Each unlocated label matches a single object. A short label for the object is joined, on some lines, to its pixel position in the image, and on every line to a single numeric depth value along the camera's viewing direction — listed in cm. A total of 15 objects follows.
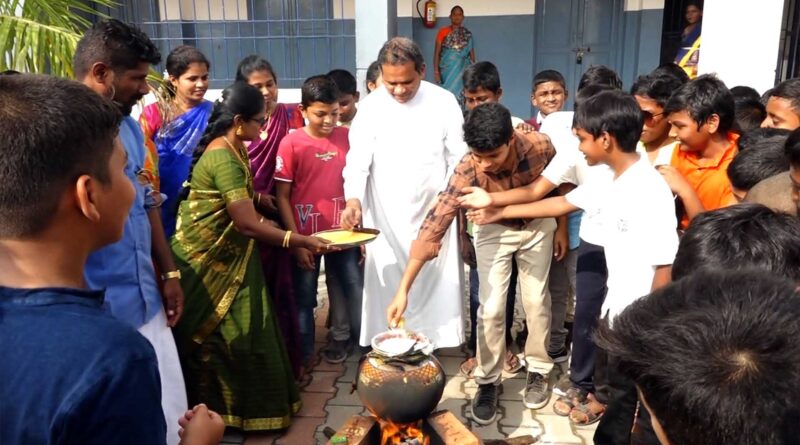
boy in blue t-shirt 98
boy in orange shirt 268
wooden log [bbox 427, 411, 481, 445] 237
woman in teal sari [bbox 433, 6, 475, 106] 831
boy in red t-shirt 338
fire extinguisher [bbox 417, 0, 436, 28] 841
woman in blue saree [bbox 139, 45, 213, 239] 327
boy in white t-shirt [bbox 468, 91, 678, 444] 230
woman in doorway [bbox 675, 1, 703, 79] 736
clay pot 229
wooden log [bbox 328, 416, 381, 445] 237
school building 838
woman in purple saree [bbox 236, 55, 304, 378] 329
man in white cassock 343
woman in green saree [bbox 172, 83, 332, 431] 267
